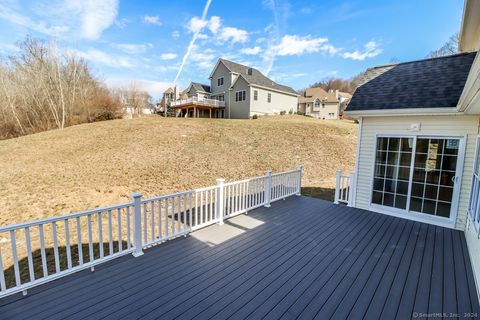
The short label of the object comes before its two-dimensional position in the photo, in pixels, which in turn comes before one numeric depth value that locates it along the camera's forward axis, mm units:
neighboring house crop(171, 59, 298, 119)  23484
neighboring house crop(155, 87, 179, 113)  39450
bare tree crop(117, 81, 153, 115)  38719
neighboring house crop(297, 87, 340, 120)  35750
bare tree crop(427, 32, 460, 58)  19328
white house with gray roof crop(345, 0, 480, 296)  4629
